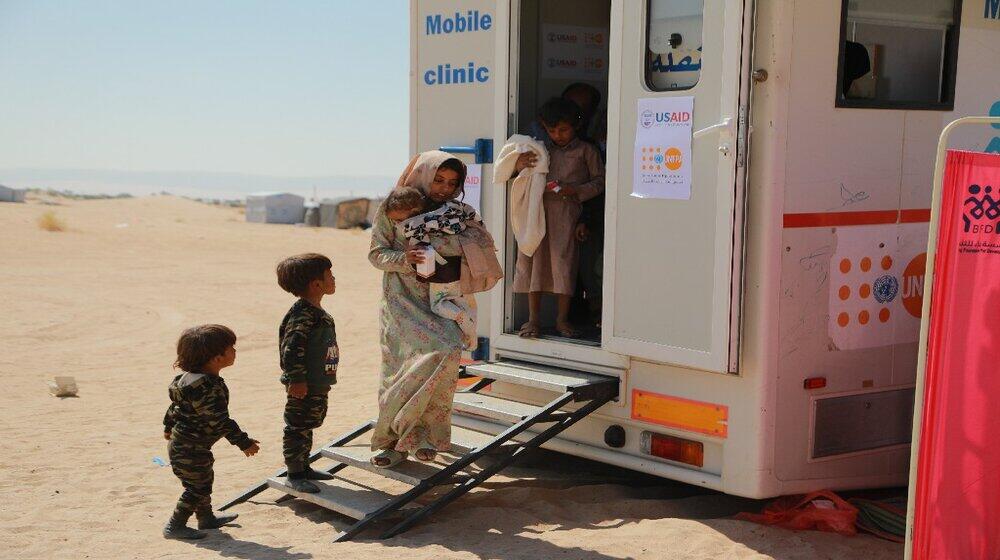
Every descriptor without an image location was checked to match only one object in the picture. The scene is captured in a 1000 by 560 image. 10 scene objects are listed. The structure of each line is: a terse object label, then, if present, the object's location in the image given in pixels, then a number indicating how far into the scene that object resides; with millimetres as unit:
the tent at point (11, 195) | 33844
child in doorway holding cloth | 6059
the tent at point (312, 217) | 28578
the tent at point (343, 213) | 28062
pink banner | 3750
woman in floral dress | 5207
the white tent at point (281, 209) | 30203
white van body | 4770
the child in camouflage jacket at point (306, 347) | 5262
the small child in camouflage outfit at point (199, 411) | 4977
